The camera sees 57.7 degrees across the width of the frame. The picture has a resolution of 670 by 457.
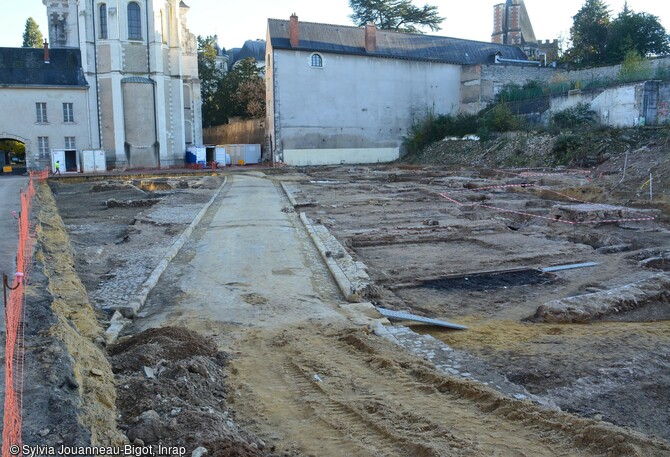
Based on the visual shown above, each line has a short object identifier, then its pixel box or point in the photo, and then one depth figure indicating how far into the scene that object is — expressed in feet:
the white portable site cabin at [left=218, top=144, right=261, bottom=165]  166.20
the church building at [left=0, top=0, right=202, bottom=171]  141.69
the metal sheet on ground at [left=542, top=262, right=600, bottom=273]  35.85
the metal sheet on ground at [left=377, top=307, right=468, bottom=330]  25.53
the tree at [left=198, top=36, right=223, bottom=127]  191.62
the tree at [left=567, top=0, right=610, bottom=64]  174.91
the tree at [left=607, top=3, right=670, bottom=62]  165.27
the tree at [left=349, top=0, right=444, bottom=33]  204.85
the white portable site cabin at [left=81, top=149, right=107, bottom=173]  135.74
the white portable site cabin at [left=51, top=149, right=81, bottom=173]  136.29
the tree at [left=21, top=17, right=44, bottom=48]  232.73
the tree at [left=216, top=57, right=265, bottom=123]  184.03
